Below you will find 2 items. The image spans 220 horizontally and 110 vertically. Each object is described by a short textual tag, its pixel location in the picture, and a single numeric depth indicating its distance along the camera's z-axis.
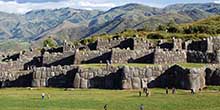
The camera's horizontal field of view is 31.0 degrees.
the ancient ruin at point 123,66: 49.02
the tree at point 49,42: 110.41
